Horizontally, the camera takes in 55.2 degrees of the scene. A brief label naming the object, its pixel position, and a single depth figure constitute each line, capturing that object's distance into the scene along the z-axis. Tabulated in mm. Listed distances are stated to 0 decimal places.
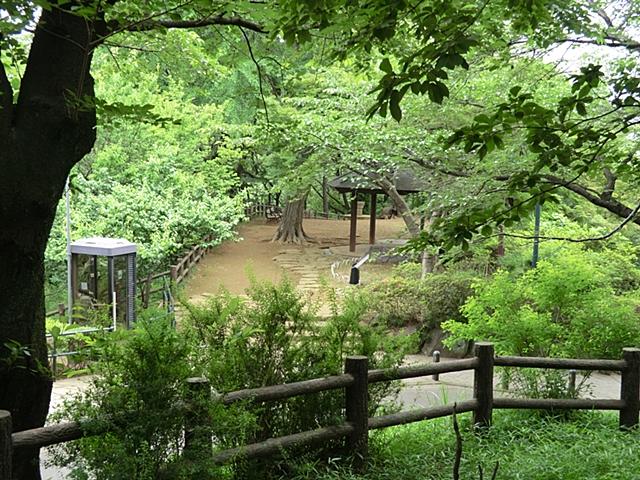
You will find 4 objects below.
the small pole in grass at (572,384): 5617
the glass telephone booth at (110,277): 11320
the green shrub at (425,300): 12250
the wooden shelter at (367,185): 16045
